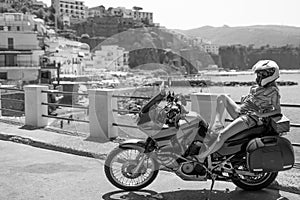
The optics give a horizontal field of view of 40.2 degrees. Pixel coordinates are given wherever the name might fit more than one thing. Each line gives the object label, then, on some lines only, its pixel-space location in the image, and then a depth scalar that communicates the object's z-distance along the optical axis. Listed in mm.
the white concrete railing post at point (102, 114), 8242
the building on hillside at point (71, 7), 168375
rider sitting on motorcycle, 4730
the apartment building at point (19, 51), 52562
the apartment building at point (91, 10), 150112
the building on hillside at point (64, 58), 56012
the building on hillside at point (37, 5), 143500
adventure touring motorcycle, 4684
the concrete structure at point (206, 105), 6750
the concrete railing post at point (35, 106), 9766
